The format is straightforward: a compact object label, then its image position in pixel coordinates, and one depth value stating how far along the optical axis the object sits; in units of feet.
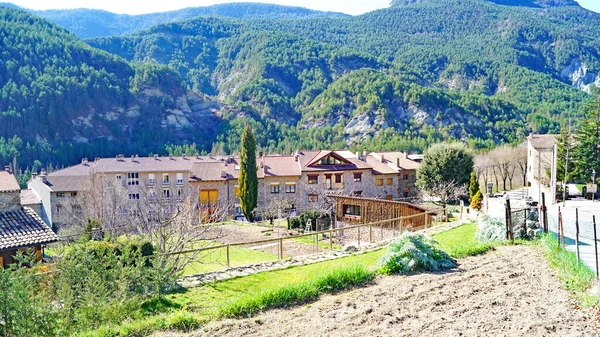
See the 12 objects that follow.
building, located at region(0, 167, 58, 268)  50.44
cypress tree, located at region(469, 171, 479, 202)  115.96
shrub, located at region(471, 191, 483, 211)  98.22
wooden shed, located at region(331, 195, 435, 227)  82.31
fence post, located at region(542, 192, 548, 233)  39.68
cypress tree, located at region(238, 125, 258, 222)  126.00
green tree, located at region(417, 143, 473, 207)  136.87
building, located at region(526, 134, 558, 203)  89.60
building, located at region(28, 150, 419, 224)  138.72
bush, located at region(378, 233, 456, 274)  32.58
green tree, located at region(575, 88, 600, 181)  110.52
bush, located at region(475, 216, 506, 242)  43.32
